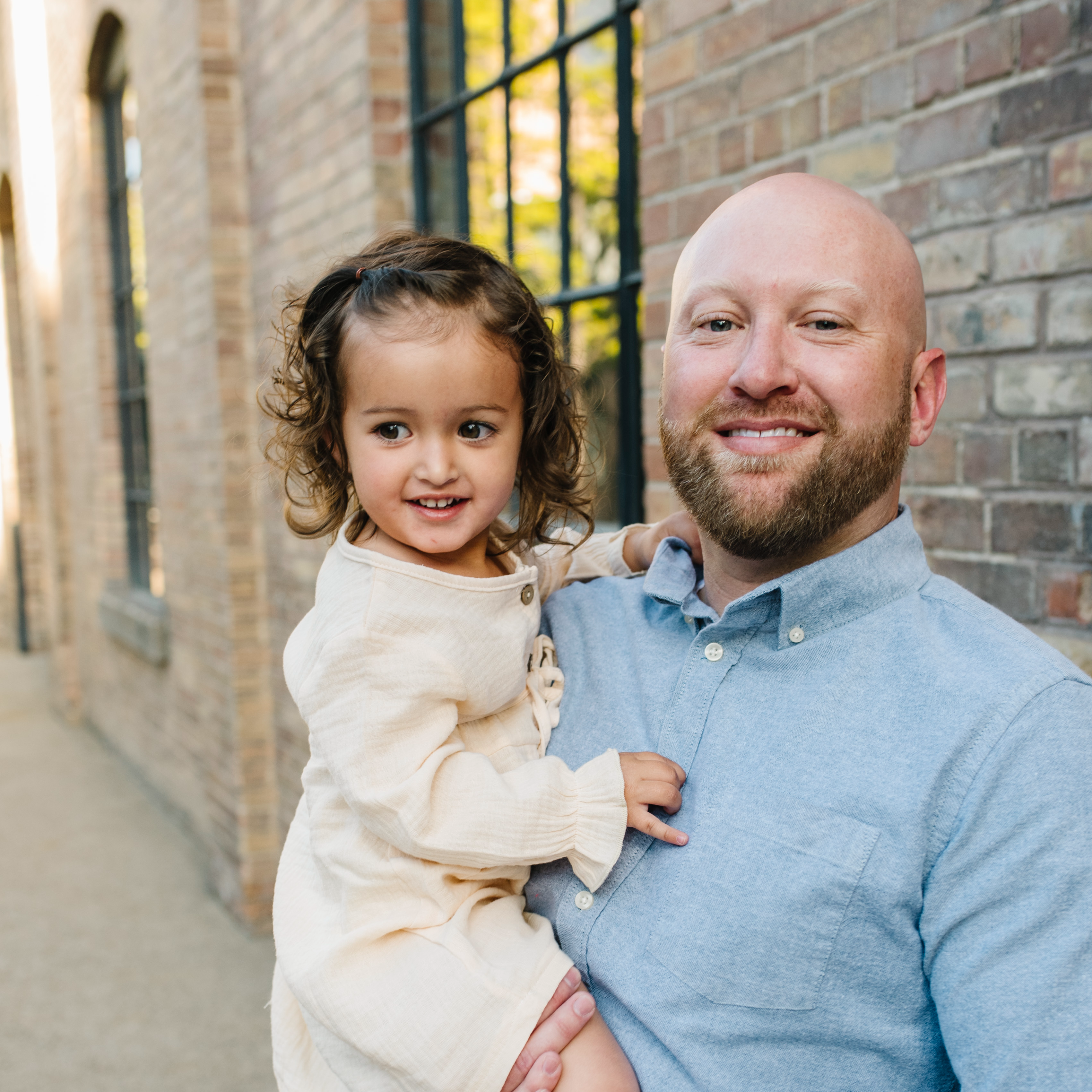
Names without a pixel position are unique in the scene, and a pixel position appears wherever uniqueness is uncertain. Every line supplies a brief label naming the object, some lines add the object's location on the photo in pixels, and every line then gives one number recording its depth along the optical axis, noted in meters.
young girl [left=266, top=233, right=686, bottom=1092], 1.31
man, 1.09
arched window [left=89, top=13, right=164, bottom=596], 6.34
